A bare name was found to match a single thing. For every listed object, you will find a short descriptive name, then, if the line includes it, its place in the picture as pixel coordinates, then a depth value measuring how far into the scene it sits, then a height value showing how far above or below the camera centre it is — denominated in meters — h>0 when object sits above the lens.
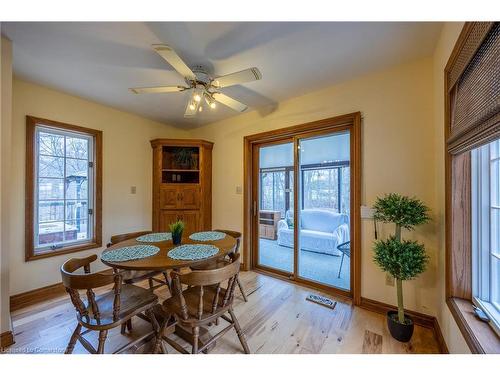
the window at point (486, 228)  1.12 -0.24
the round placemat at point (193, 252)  1.49 -0.51
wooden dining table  1.33 -0.52
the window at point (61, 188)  2.27 -0.01
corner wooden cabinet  3.28 -0.04
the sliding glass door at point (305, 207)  2.54 -0.27
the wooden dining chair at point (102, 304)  1.16 -0.82
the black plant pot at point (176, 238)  1.81 -0.46
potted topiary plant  1.53 -0.51
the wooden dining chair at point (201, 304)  1.21 -0.83
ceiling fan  1.41 +0.88
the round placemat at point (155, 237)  1.95 -0.51
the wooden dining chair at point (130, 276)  1.73 -0.84
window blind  0.87 +0.50
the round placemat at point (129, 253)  1.43 -0.50
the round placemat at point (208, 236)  2.01 -0.51
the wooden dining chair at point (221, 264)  1.94 -0.77
